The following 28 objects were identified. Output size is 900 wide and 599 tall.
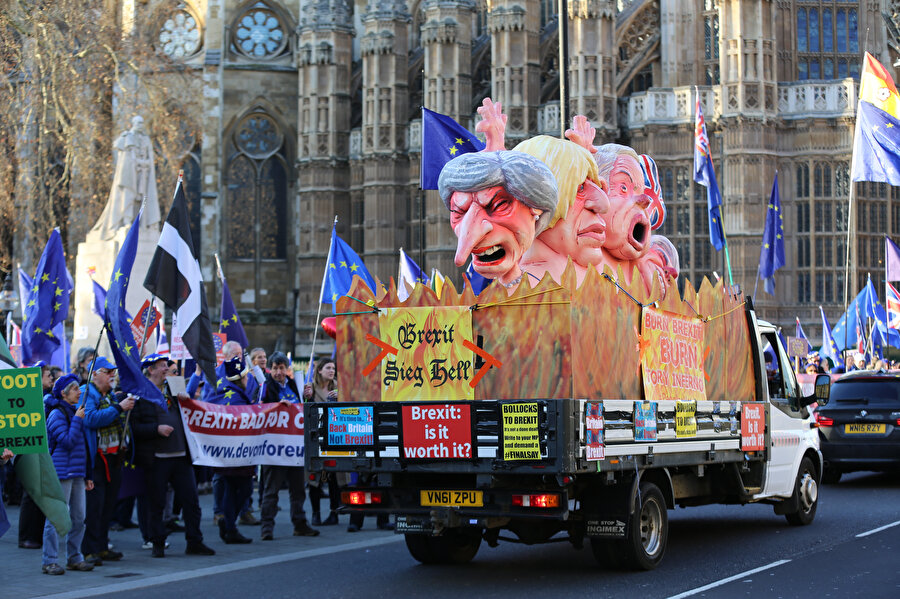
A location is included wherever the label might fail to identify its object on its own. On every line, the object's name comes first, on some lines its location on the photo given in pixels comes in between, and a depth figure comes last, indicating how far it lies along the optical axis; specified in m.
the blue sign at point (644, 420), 9.46
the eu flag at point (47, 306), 18.38
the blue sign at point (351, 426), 9.63
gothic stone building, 31.61
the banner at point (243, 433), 12.12
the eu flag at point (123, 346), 10.97
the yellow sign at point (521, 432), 8.82
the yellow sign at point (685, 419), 10.07
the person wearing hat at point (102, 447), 10.70
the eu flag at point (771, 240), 26.64
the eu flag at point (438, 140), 15.80
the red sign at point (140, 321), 16.30
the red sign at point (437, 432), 9.17
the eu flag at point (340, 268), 17.80
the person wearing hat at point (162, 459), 11.24
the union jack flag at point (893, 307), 26.34
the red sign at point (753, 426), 11.25
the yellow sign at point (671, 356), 9.99
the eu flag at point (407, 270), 19.23
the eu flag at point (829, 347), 27.69
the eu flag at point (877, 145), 17.89
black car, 16.53
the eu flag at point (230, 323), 18.09
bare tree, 29.27
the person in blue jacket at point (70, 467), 10.30
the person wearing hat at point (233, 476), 12.36
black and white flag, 12.70
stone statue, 22.55
